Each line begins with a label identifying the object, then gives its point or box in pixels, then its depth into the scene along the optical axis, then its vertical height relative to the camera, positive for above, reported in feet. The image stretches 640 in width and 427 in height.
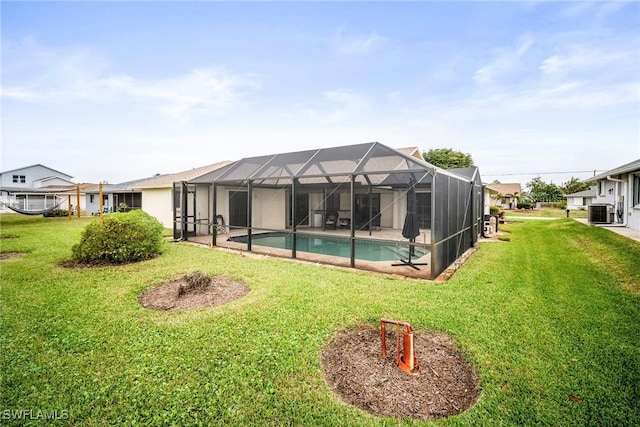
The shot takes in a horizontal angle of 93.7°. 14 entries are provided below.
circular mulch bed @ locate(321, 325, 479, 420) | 7.84 -5.31
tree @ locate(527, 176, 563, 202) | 148.56 +4.21
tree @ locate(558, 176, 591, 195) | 138.62 +7.12
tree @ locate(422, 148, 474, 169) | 102.63 +15.12
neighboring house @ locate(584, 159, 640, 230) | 37.63 +0.04
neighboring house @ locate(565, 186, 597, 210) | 103.87 +0.94
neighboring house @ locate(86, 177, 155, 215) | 69.97 +1.25
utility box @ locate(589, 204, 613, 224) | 44.39 -1.88
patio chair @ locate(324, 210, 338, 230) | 52.79 -3.02
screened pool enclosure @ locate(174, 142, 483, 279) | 22.81 -0.80
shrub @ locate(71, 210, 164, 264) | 23.35 -3.08
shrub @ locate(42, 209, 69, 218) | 70.79 -2.63
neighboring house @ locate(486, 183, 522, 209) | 139.77 +2.57
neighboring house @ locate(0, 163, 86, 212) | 90.81 +8.00
